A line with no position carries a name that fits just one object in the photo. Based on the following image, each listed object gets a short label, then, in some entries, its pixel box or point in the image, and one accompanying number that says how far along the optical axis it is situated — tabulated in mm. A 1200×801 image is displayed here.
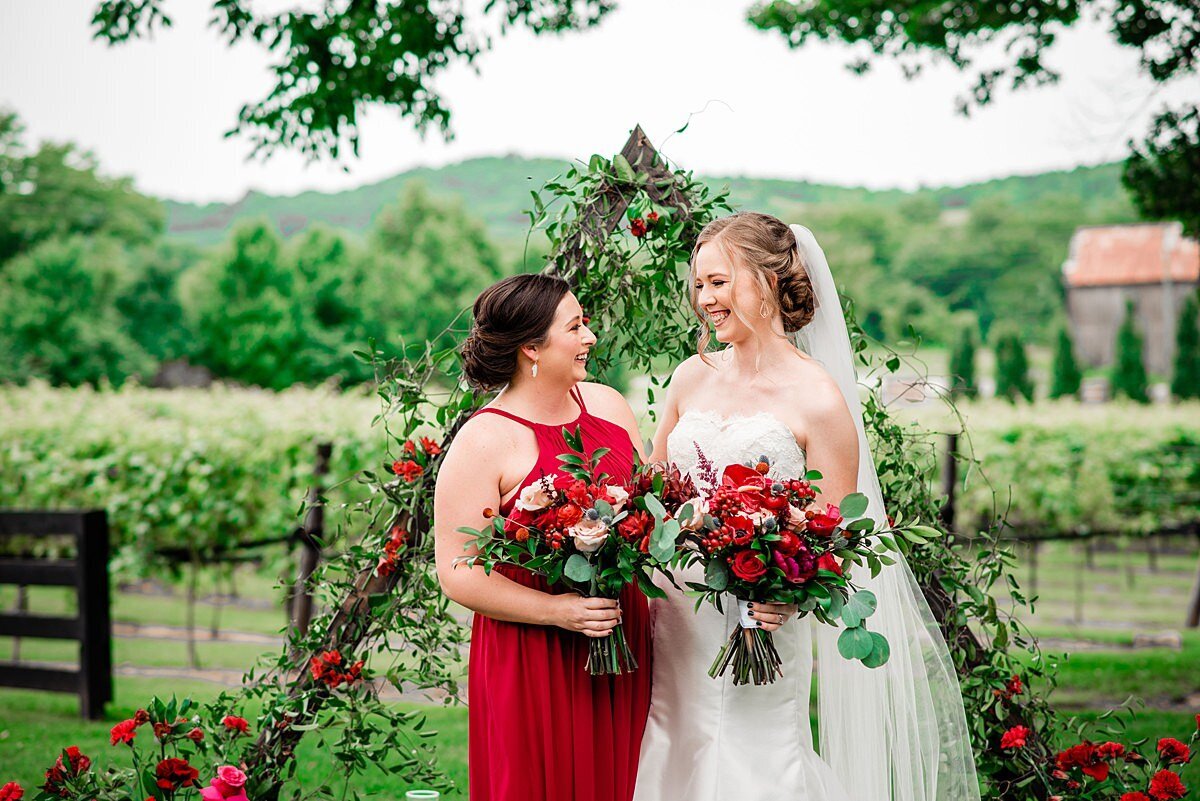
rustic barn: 65188
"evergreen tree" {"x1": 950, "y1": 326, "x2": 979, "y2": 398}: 44656
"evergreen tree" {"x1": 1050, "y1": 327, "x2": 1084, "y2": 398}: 42438
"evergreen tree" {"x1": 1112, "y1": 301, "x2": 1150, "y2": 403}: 39625
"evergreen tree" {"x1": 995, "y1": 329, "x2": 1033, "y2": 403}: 41438
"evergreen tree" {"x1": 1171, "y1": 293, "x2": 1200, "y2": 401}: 38906
